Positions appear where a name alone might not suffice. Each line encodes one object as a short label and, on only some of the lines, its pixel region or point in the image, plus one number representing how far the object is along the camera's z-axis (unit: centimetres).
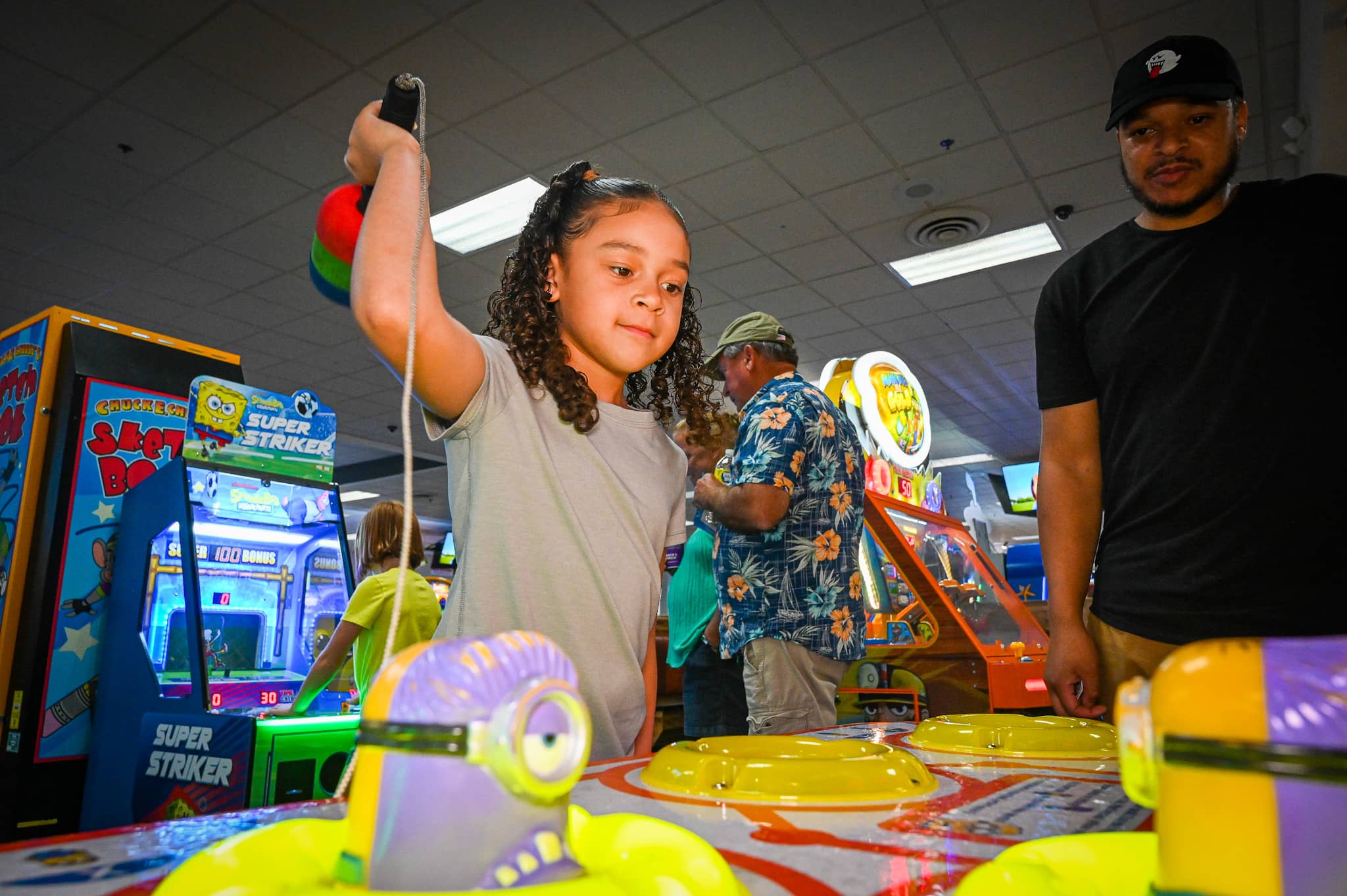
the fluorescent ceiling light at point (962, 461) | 1161
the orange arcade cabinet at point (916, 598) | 251
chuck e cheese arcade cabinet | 245
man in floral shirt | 166
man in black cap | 107
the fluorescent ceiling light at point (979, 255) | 562
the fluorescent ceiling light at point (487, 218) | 496
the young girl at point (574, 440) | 90
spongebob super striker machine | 190
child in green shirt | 228
